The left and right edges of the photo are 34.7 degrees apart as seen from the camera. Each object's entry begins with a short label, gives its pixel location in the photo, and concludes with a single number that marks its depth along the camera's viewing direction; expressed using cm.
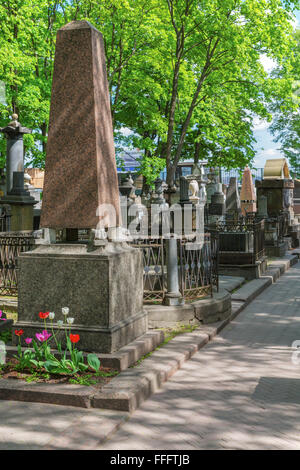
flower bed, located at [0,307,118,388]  472
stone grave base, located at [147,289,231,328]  713
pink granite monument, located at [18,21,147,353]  519
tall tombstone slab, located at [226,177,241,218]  2462
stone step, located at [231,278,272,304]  959
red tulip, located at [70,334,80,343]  461
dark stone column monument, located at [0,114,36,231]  1333
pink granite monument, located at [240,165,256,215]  3253
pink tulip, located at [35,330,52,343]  480
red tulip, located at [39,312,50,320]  489
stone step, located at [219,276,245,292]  1030
